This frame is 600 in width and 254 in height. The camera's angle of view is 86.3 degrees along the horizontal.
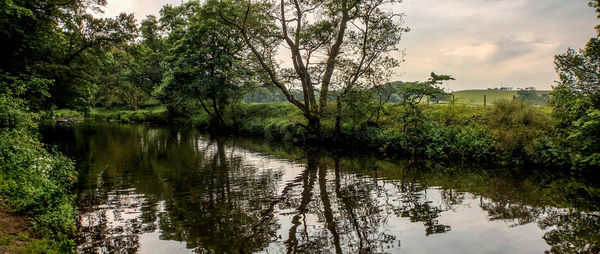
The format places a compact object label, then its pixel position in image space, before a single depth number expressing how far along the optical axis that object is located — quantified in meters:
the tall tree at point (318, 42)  21.11
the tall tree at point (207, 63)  30.53
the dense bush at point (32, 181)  6.43
